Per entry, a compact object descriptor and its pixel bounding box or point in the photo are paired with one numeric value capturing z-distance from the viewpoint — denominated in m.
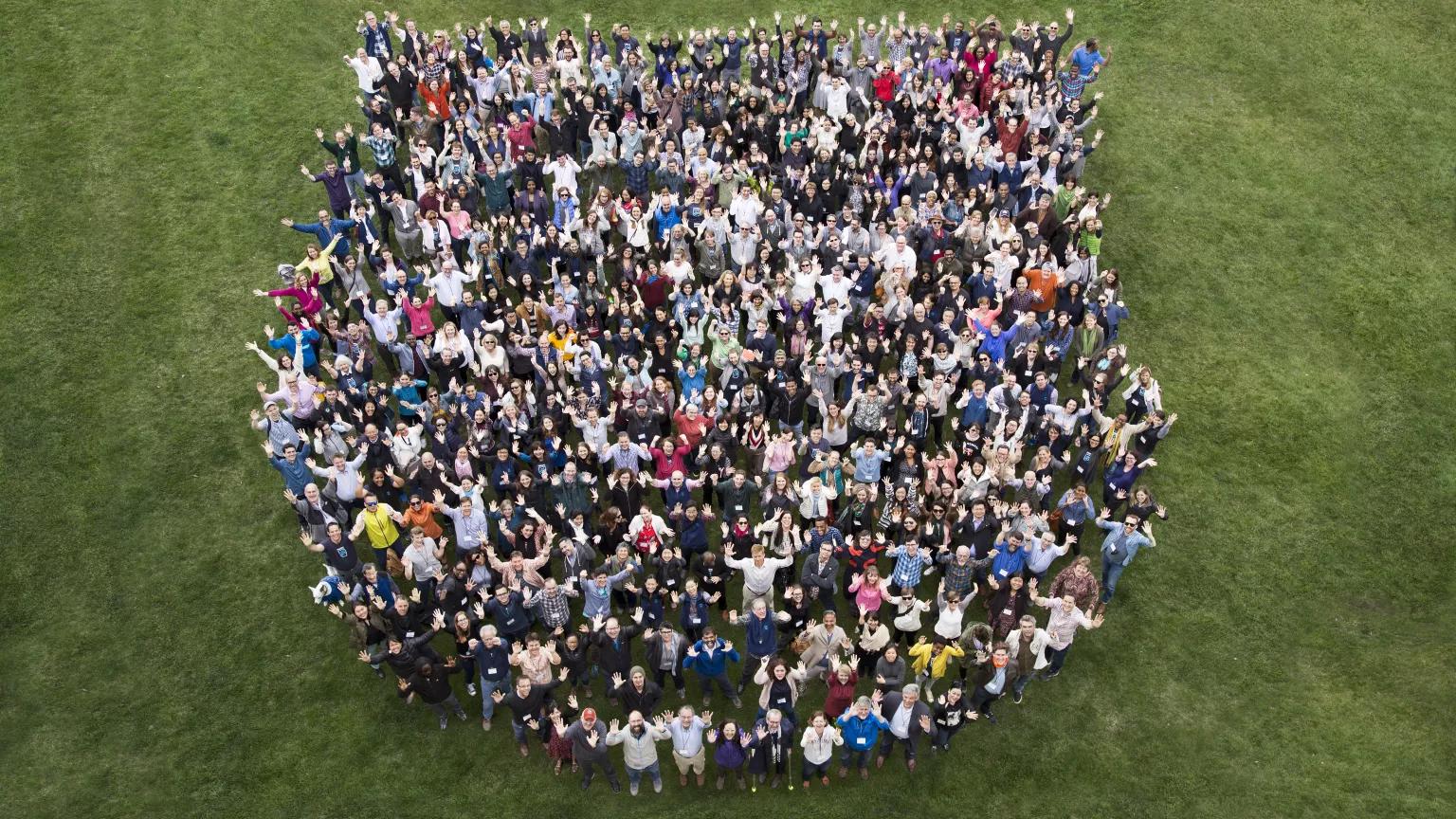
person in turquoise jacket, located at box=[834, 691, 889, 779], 15.31
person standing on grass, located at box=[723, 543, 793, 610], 16.55
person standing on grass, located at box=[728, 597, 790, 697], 15.97
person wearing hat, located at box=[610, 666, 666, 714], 15.50
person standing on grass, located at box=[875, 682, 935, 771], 15.31
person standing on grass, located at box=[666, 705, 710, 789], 15.23
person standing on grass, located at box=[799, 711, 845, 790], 15.35
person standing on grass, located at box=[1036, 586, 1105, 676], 16.27
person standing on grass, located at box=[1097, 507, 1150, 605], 17.27
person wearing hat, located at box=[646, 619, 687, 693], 16.02
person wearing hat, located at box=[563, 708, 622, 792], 15.28
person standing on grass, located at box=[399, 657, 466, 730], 16.08
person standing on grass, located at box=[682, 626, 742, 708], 16.06
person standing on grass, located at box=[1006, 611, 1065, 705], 15.98
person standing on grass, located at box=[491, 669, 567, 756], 15.49
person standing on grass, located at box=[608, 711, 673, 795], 15.28
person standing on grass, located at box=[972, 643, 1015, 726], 15.81
